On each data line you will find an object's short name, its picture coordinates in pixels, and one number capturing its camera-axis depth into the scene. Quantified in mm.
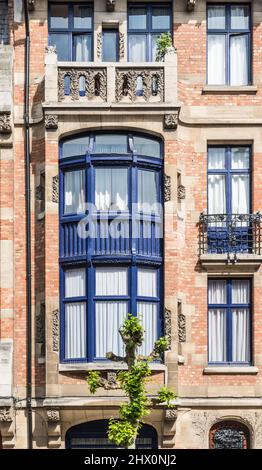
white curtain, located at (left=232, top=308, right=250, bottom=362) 39000
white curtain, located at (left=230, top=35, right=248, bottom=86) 39969
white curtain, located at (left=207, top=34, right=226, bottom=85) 39938
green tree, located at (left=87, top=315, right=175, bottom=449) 33156
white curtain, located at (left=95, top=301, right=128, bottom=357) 37875
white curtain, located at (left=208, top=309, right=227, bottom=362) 39000
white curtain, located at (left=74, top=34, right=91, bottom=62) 39781
